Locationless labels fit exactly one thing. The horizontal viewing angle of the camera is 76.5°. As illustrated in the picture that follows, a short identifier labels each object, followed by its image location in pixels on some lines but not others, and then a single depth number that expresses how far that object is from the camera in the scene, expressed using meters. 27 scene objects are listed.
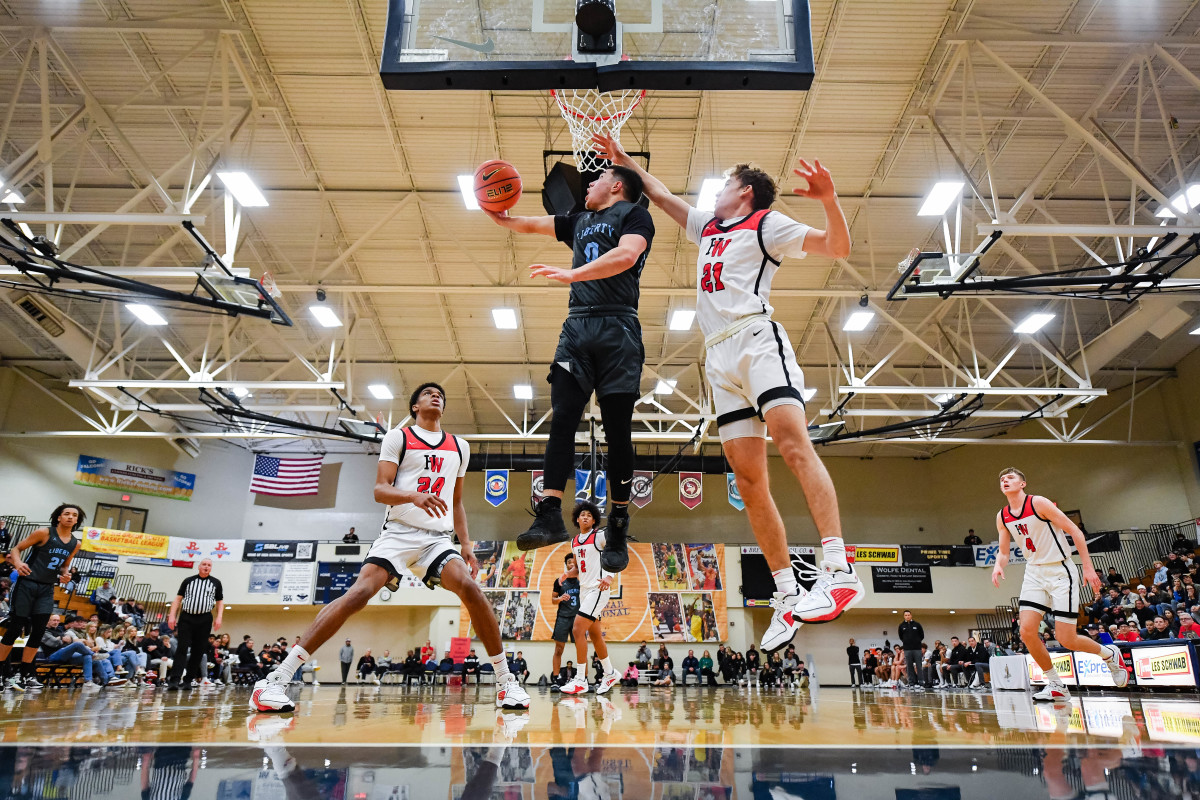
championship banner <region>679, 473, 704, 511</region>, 20.42
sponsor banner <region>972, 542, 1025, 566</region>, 23.50
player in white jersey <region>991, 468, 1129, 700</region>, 6.16
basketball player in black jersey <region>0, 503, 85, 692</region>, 7.12
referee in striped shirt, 8.77
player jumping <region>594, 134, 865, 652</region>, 3.06
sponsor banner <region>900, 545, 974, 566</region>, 23.89
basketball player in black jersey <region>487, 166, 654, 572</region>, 3.77
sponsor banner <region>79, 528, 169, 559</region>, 20.78
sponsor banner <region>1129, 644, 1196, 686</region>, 9.29
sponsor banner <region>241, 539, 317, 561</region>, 24.16
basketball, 4.34
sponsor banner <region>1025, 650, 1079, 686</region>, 10.60
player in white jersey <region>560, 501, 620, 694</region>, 7.82
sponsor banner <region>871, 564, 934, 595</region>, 23.91
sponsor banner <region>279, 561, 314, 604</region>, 23.84
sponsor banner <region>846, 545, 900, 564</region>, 24.28
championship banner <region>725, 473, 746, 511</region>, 18.19
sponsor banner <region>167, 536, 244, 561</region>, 23.06
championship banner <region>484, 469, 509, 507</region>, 21.47
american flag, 22.50
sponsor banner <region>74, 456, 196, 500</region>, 21.94
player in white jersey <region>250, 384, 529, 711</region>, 3.93
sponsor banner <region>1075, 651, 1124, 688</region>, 10.06
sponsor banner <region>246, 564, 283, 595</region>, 23.91
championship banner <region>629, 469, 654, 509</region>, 20.69
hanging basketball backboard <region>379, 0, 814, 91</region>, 4.12
